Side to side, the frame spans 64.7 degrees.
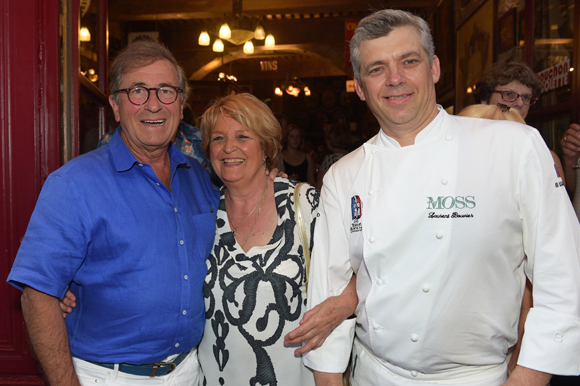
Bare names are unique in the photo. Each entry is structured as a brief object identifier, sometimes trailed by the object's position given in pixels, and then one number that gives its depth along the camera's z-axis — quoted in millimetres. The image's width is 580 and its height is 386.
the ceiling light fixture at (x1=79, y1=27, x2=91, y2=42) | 2287
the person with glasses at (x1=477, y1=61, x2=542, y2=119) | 2273
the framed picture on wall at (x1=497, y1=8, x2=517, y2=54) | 4069
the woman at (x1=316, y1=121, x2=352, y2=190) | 4699
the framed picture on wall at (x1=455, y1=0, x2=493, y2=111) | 4984
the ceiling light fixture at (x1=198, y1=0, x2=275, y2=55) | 6880
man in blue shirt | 1459
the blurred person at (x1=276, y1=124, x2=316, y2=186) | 5086
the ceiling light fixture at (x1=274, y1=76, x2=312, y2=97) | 13242
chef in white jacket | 1269
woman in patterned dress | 1875
